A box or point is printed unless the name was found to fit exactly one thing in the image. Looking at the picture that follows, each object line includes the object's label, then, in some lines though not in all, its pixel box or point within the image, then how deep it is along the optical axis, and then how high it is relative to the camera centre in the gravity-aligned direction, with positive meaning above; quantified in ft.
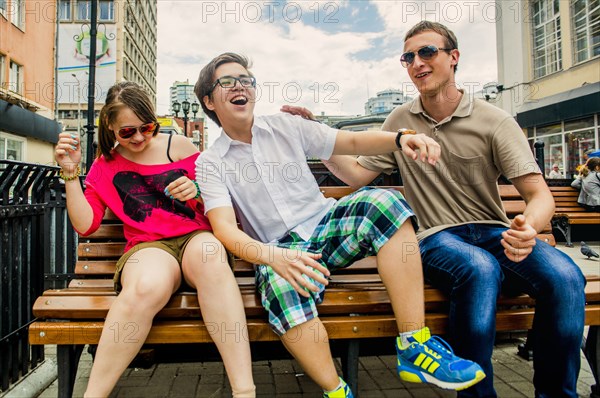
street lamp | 57.98 +14.29
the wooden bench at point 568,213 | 29.35 -0.53
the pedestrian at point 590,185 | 29.63 +1.31
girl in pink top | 6.42 -0.27
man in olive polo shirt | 6.82 -0.18
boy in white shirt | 6.53 -0.18
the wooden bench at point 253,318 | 6.78 -1.69
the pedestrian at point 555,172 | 54.50 +4.13
